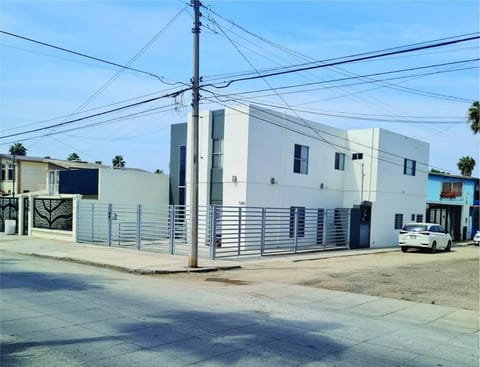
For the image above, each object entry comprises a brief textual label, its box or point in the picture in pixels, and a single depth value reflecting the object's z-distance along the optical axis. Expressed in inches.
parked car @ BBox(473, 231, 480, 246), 1442.3
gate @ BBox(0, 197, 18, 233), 1159.5
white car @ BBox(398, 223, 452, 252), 1027.9
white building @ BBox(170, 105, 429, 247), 920.9
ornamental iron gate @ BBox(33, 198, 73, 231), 990.4
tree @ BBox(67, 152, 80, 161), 3122.0
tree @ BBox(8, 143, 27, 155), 2760.8
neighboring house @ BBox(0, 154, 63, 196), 1871.3
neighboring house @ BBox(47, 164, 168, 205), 1051.3
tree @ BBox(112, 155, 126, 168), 3182.1
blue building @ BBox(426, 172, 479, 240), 1683.1
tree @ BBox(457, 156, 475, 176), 2546.8
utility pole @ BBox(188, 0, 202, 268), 626.8
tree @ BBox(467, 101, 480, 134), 1466.5
